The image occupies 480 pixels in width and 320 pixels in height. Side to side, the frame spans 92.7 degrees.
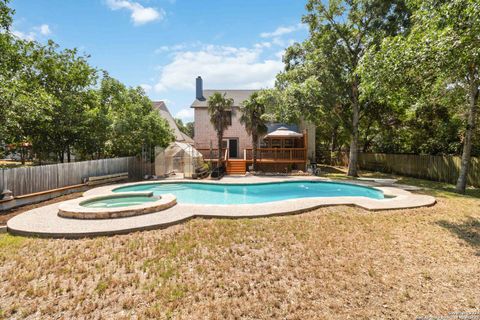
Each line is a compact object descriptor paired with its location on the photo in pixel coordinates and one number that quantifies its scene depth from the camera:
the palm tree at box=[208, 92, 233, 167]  17.92
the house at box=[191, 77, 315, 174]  19.67
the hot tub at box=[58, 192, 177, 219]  7.33
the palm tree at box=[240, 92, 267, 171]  18.34
